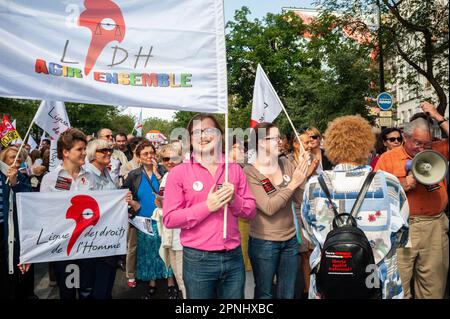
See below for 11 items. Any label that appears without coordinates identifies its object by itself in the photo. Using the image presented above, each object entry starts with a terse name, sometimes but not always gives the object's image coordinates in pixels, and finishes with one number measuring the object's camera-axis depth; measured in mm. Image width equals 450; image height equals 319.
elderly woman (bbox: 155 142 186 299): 4973
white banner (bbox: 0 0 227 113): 3141
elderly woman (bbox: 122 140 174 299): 5570
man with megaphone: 3902
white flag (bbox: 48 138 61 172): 7164
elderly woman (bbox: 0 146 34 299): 3920
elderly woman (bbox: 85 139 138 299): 4160
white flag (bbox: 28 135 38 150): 13023
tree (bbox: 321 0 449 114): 13914
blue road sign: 13633
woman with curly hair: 2850
